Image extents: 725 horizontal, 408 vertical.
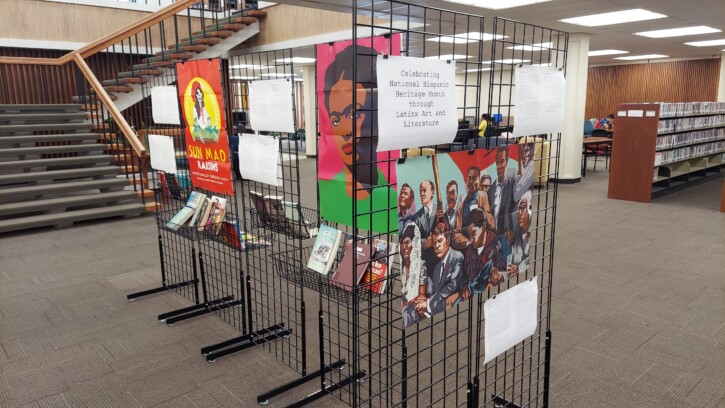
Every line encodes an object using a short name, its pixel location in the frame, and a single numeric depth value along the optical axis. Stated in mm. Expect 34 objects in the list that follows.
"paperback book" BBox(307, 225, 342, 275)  2193
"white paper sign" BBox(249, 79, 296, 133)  2477
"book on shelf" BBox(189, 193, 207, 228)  3336
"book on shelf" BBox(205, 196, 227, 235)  3219
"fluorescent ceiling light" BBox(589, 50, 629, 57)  12250
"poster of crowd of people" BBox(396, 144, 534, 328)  1493
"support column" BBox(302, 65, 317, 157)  13676
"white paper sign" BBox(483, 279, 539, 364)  1718
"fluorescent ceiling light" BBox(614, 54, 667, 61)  13656
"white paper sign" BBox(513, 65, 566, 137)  1818
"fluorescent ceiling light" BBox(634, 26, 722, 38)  8586
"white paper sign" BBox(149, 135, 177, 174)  3494
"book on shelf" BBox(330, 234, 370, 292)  2108
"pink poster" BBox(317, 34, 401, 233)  1964
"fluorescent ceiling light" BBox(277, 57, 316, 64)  12781
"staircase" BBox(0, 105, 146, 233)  6352
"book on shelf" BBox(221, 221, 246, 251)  3078
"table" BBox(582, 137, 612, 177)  10216
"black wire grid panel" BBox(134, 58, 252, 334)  3310
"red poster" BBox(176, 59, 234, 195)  2914
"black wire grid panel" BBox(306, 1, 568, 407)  1845
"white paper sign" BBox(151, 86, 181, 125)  3369
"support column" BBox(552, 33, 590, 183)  8885
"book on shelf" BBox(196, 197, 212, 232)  3277
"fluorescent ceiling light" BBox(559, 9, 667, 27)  6941
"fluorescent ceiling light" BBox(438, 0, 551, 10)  6113
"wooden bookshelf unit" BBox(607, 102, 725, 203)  7555
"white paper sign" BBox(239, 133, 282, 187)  2598
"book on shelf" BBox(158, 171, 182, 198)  3625
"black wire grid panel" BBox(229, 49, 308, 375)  2623
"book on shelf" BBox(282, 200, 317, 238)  2562
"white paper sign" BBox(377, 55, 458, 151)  1431
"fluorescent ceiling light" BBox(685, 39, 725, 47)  10492
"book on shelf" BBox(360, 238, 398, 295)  2014
